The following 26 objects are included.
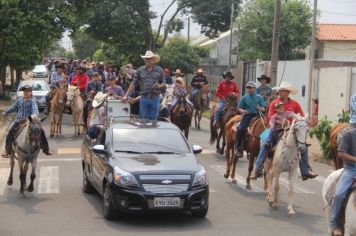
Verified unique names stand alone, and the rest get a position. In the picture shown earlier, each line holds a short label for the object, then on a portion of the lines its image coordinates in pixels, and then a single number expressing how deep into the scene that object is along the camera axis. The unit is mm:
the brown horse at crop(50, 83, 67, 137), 22747
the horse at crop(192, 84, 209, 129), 26306
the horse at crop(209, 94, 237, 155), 18719
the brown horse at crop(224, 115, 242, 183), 14594
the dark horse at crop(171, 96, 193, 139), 20156
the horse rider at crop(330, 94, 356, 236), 7469
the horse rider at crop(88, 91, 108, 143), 16906
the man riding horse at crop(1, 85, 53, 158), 13297
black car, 9961
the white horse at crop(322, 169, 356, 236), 7312
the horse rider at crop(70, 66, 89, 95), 24689
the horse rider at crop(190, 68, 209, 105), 26891
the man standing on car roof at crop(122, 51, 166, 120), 15195
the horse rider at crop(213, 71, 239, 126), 19531
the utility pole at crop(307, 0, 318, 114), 29359
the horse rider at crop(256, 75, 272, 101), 16625
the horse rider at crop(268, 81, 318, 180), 11883
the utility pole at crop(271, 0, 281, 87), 23073
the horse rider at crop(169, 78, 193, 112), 20609
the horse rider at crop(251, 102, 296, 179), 11977
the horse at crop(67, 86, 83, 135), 23125
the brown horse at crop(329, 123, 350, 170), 12477
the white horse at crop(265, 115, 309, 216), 11078
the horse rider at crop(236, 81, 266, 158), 14242
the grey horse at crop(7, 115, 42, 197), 12500
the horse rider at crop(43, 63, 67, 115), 23219
